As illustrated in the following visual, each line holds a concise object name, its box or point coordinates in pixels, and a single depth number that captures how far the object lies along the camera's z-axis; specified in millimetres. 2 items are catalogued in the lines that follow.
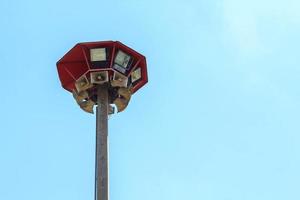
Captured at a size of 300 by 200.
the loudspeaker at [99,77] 18609
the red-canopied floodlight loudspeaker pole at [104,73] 18672
